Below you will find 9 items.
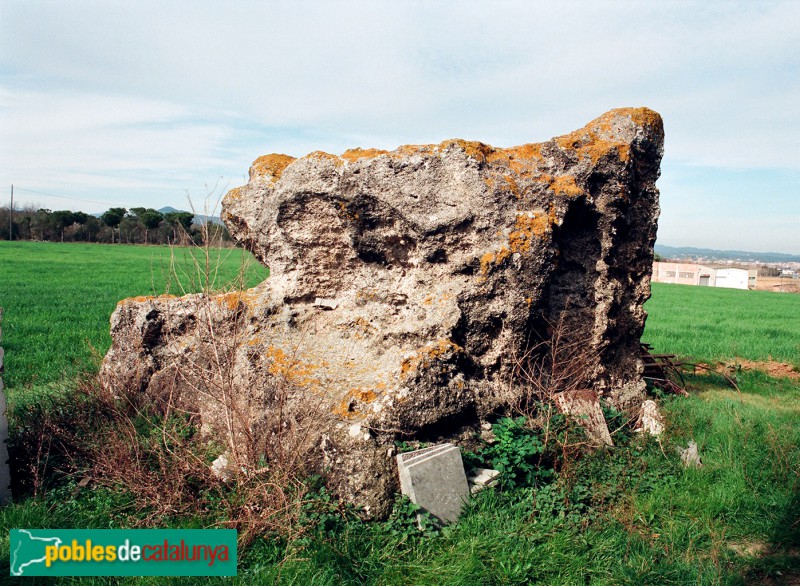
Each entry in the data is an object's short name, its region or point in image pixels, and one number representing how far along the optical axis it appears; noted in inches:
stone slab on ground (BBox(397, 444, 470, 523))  159.5
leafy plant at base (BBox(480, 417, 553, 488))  177.8
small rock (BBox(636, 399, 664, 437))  228.7
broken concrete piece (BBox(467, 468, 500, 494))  170.7
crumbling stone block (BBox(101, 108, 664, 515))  179.5
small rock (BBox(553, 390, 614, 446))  203.9
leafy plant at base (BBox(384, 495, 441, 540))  155.5
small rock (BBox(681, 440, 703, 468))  202.7
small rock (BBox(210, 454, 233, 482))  173.0
